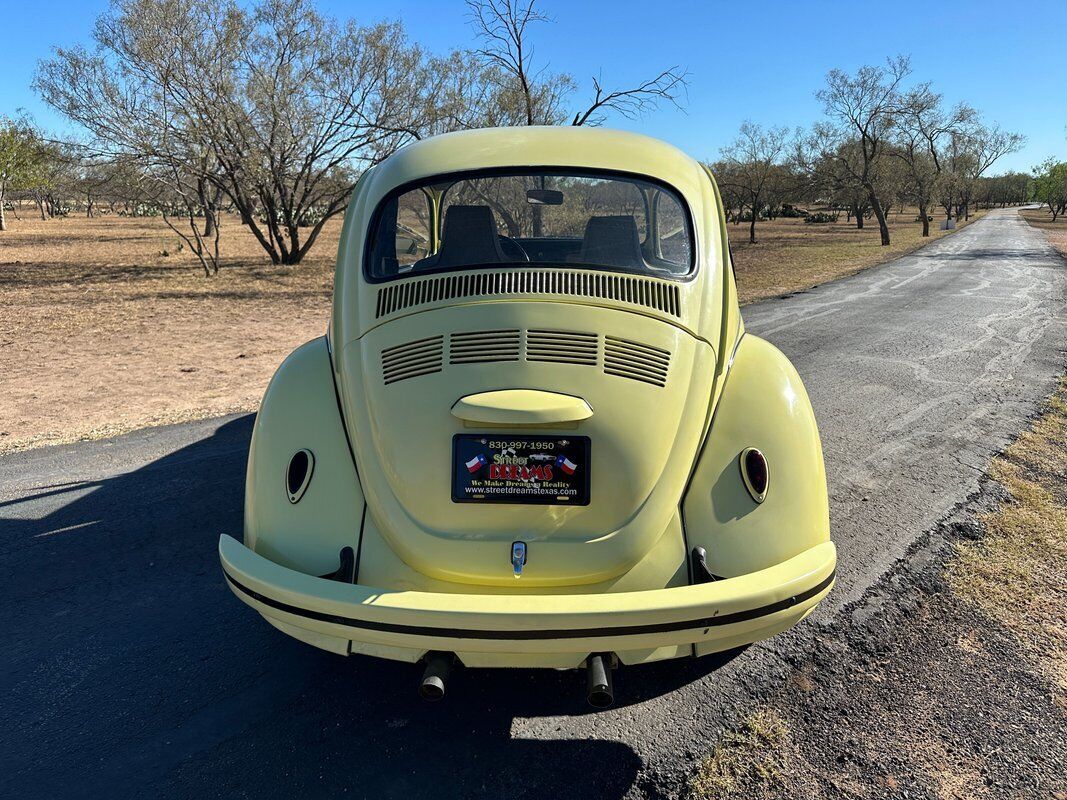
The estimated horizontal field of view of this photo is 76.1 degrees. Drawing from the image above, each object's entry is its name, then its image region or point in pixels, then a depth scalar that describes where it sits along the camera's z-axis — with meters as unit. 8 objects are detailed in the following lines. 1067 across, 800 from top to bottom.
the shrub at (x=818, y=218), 61.28
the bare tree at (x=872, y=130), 33.94
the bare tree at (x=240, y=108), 16.83
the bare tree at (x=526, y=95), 18.91
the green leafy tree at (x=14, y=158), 36.81
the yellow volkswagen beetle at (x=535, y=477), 2.14
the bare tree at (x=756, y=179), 41.00
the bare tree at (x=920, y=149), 36.19
